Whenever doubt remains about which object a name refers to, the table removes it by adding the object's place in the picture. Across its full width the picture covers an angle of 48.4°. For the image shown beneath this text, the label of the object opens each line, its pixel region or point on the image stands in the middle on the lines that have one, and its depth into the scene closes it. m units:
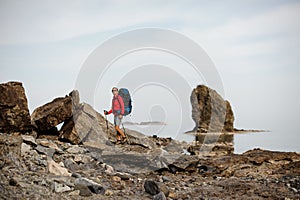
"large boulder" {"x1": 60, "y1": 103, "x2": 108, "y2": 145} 16.92
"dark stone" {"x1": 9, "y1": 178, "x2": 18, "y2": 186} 9.47
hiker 17.22
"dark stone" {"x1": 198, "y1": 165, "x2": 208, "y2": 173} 15.18
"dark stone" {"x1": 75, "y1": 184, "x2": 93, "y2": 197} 9.95
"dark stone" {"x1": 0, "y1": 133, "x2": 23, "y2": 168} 10.99
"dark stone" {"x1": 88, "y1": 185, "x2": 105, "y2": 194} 10.41
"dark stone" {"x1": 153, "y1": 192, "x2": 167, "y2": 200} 10.13
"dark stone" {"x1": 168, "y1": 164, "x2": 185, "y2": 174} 15.09
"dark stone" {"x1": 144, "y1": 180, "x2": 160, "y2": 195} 10.83
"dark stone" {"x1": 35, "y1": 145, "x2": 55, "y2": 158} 13.77
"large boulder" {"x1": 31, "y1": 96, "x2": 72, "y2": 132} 17.44
